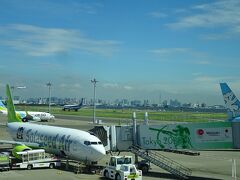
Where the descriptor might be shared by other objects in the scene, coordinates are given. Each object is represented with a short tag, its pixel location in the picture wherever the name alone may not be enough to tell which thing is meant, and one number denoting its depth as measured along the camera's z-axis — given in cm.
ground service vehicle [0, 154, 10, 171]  3775
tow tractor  3183
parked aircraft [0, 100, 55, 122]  11962
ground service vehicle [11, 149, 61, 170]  3978
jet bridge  3472
